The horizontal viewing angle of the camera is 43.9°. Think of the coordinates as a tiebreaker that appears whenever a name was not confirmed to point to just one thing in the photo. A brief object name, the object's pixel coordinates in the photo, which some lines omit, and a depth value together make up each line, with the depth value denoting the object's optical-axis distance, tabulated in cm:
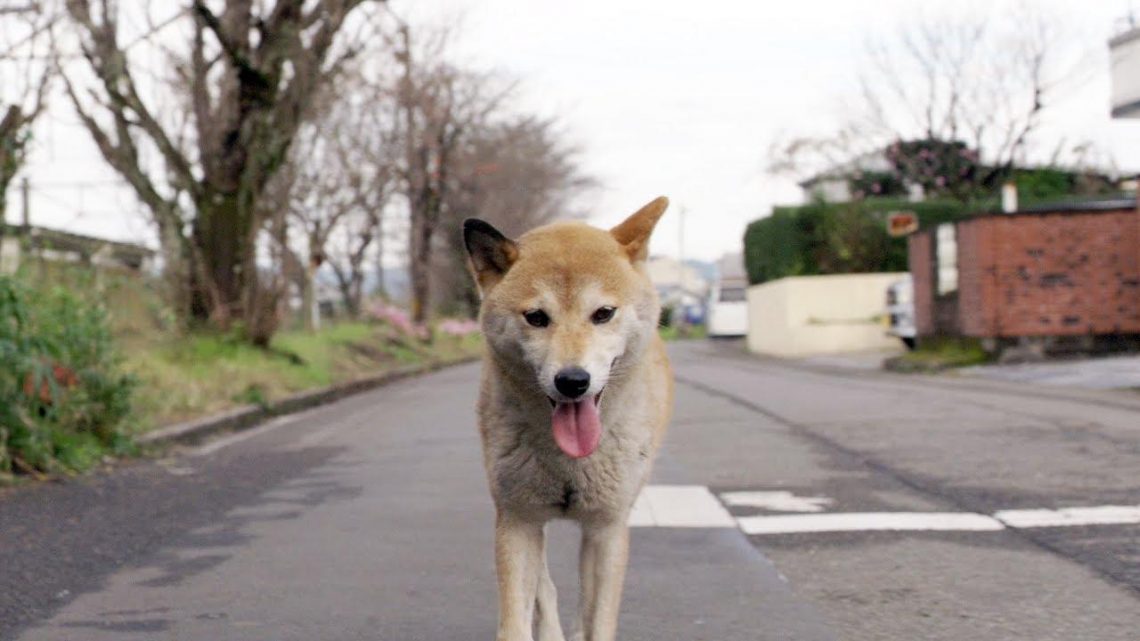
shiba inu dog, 411
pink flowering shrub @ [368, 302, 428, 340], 3784
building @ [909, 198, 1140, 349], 2184
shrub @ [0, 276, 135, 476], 929
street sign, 3491
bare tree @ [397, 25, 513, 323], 4147
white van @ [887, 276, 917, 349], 2789
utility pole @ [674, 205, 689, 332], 8288
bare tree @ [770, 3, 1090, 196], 4580
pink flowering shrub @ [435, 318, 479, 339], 4472
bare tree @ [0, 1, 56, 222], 987
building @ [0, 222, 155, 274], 1039
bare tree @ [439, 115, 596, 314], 4900
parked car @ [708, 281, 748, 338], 5397
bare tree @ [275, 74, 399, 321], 4134
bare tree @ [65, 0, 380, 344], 1981
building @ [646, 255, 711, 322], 8865
